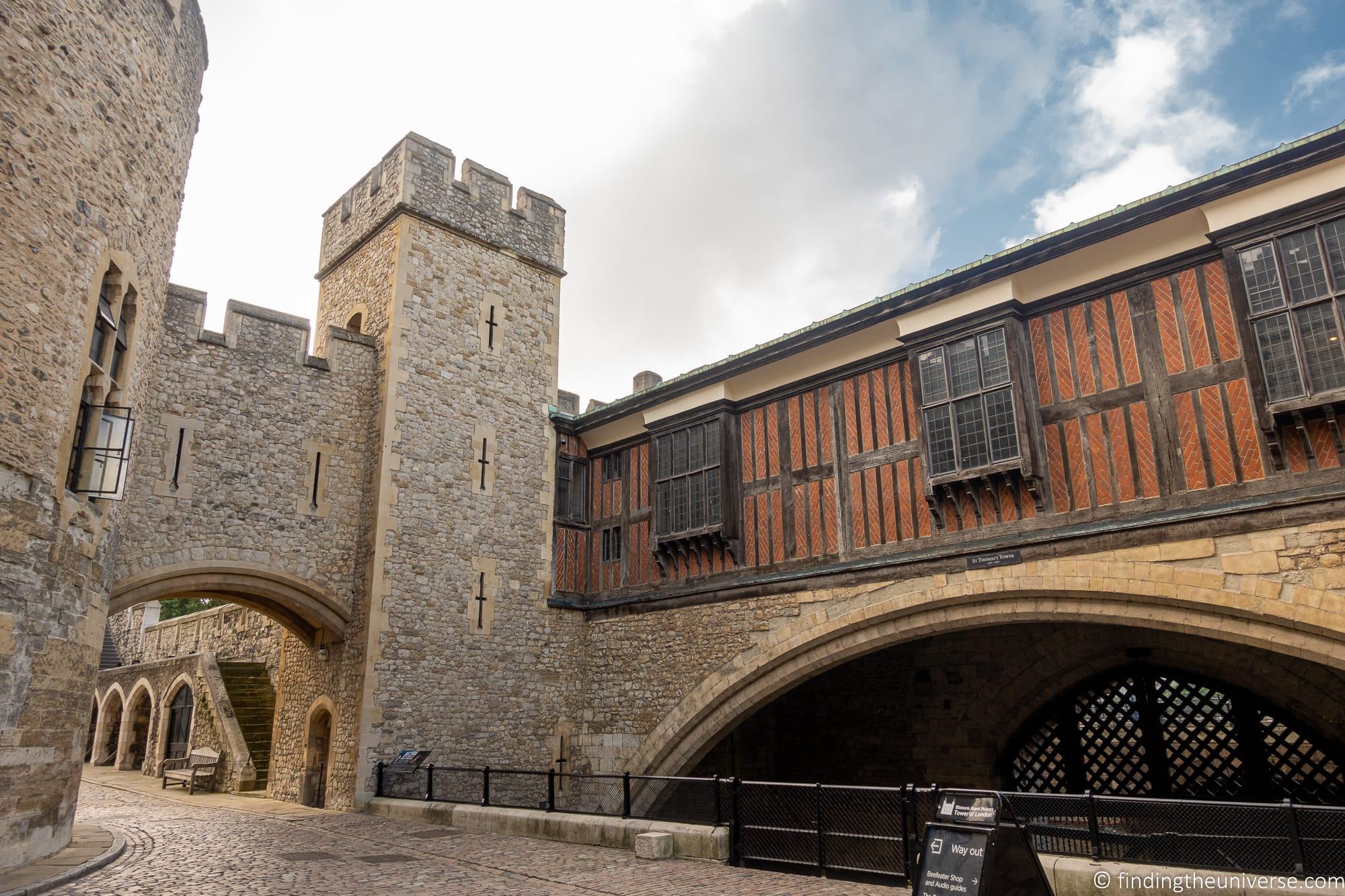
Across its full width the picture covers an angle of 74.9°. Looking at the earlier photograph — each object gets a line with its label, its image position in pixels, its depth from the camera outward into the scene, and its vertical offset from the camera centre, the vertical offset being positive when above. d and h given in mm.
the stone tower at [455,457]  13039 +3762
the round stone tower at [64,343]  6934 +3028
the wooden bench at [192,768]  15086 -1194
